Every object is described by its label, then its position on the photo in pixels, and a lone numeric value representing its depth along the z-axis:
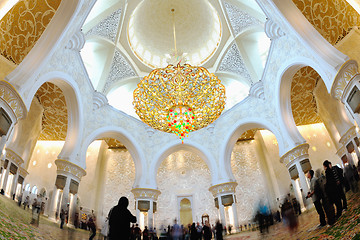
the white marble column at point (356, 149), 6.74
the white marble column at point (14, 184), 6.76
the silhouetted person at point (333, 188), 4.25
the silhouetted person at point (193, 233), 6.70
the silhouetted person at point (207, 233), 6.56
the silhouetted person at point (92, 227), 6.70
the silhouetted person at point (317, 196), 4.51
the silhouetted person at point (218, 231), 6.99
